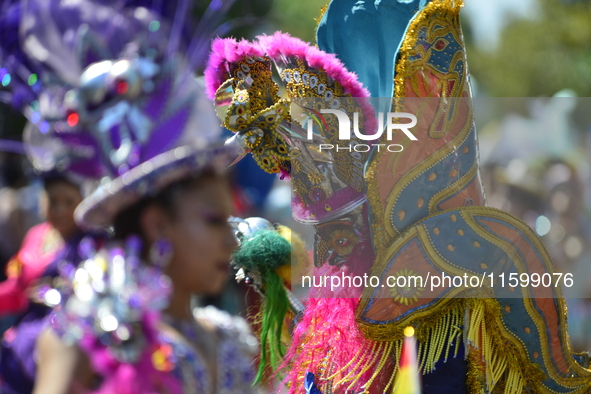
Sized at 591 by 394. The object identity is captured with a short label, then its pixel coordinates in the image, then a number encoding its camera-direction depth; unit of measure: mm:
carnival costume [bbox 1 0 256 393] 4398
